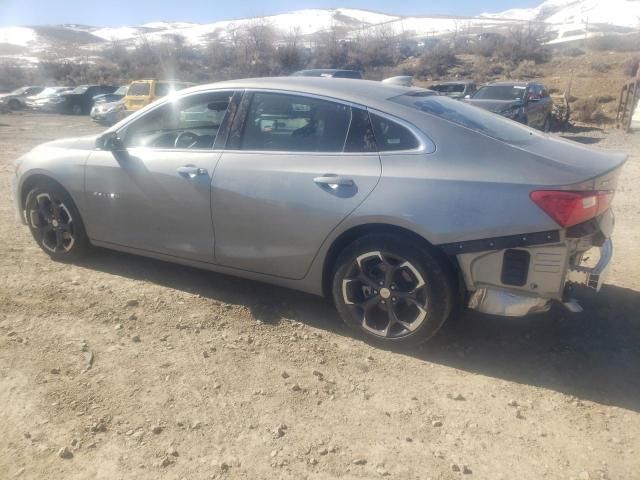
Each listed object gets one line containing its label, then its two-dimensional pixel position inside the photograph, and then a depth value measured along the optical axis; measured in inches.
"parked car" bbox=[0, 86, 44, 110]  1218.6
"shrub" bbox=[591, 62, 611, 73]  1338.3
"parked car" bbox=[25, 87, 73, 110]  1151.6
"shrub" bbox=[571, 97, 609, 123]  802.2
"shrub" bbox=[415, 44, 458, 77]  1600.6
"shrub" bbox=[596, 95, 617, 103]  919.2
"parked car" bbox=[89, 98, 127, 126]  845.8
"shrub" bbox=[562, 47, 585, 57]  1750.7
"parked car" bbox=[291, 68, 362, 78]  694.0
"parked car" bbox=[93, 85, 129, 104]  980.7
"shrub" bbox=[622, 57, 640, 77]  1199.5
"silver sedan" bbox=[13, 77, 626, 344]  120.6
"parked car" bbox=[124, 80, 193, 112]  754.2
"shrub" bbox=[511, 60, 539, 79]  1432.1
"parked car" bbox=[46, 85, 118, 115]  1129.4
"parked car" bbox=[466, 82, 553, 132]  561.6
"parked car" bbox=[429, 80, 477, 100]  729.6
